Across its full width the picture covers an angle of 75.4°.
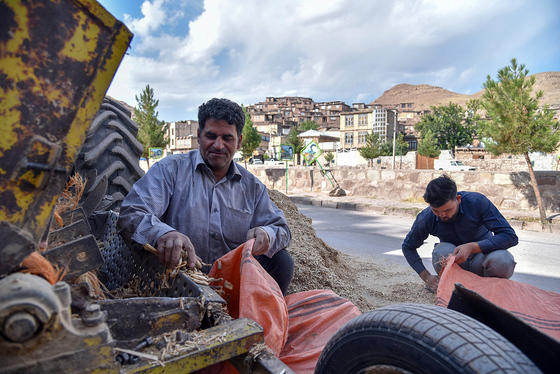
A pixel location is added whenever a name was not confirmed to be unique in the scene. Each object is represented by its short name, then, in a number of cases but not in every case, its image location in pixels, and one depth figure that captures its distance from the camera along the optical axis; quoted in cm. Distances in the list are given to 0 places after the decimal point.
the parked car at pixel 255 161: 4515
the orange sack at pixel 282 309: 169
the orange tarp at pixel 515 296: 250
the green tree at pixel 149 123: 2750
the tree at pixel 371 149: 3791
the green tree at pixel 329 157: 4475
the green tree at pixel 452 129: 5144
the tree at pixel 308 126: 8094
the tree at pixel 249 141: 2894
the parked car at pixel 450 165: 3103
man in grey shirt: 219
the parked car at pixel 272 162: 4092
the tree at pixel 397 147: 4678
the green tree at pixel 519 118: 869
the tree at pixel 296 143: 4642
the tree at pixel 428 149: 3825
